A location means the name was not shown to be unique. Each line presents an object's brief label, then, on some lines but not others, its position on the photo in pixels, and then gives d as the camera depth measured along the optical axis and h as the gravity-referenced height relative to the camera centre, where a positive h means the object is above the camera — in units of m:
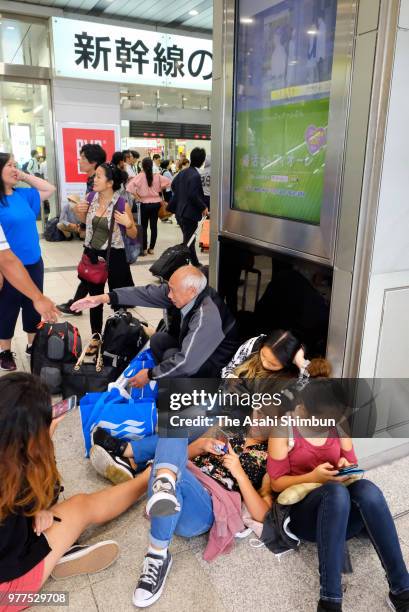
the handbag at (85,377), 3.25 -1.41
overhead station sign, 8.30 +1.67
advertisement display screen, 2.35 +0.27
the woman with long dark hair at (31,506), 1.59 -1.16
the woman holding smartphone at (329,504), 1.75 -1.24
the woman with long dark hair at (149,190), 7.91 -0.56
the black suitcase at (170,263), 2.98 -0.63
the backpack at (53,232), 9.18 -1.42
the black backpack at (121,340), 3.31 -1.20
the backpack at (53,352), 3.28 -1.28
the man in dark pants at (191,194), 6.77 -0.52
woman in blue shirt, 3.36 -0.58
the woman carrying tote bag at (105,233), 3.78 -0.59
